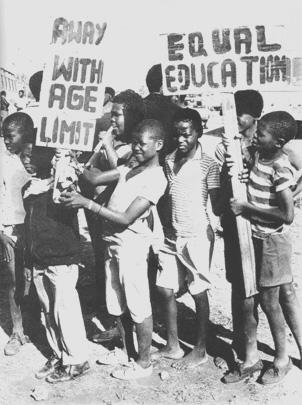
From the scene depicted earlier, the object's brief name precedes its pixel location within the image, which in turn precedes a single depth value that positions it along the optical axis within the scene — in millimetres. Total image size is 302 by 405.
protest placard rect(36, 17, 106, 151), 3988
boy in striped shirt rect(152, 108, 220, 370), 4105
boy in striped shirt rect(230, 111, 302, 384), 3748
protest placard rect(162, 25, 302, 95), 3885
